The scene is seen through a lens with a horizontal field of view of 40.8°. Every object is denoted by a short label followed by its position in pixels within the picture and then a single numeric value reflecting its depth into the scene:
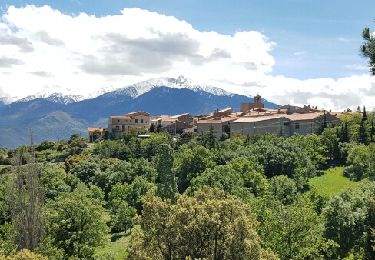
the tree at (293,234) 41.84
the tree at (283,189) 79.72
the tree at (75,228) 50.97
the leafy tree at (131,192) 91.00
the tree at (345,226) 50.09
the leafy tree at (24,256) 28.38
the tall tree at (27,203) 47.44
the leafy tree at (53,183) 93.25
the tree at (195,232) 26.00
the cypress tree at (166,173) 63.28
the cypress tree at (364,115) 142.68
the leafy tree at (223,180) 73.31
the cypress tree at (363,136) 125.62
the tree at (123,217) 81.19
